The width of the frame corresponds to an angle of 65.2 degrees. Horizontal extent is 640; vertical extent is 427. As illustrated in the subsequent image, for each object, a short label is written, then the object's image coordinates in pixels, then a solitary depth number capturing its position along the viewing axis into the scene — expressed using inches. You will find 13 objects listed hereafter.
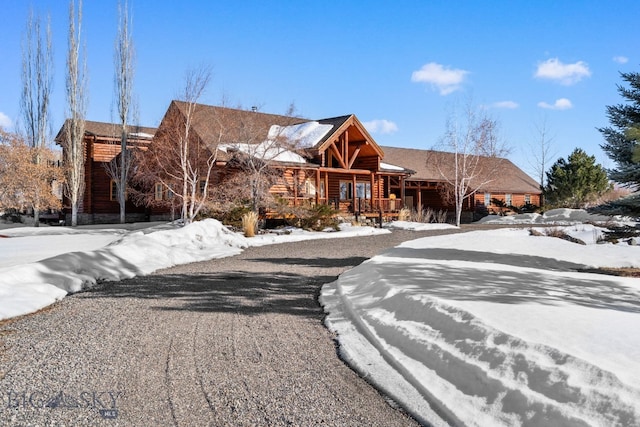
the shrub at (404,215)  1156.5
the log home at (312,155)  859.4
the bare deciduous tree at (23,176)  884.6
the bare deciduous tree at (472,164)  1206.9
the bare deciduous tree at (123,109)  1139.9
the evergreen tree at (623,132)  371.5
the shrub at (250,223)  748.6
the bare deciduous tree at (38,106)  1205.1
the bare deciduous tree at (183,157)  823.3
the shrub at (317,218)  858.1
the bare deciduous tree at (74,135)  1109.1
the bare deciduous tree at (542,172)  1775.5
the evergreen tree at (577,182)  1366.9
